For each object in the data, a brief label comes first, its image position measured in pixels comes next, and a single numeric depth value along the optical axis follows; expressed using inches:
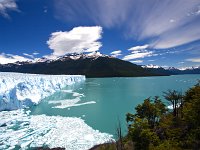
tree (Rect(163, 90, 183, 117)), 1051.9
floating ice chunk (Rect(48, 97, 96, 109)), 1857.2
